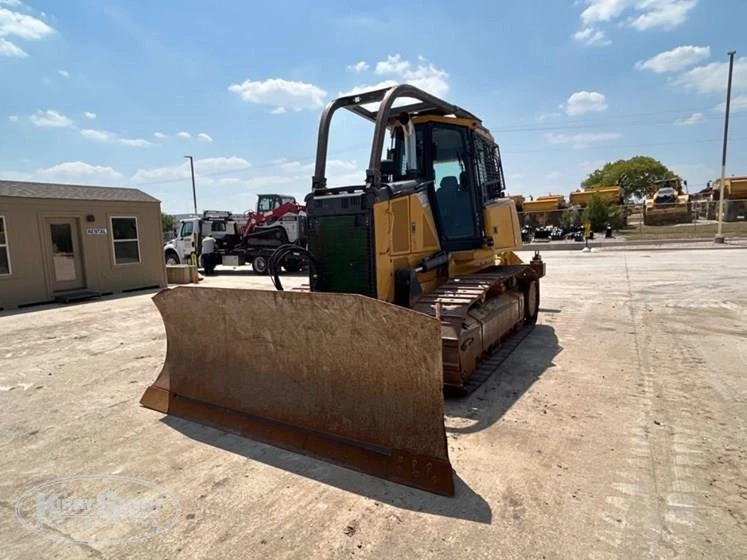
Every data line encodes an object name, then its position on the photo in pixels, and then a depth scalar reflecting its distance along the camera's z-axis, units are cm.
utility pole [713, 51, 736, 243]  2139
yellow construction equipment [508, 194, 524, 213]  3634
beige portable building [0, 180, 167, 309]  1147
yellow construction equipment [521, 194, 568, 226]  3470
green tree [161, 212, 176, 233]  6247
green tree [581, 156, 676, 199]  6569
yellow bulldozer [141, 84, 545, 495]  316
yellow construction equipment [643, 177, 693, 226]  3319
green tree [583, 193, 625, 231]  3216
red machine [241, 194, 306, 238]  1870
